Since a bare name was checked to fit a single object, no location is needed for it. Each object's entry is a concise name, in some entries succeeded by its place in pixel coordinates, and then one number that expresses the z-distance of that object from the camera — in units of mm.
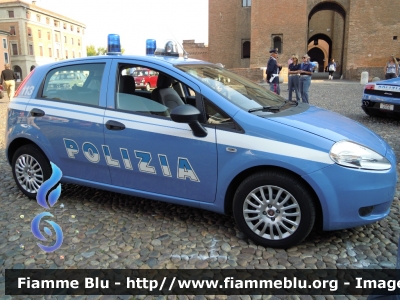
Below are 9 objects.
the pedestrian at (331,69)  30609
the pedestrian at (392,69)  18047
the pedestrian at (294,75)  11953
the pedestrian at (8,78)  16797
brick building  32688
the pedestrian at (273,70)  12711
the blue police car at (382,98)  8984
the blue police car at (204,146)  3053
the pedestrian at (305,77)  11562
